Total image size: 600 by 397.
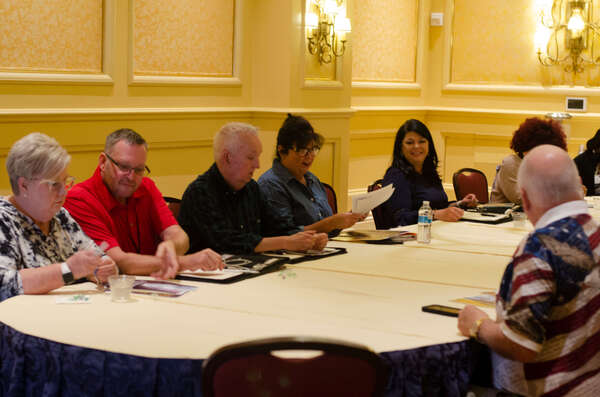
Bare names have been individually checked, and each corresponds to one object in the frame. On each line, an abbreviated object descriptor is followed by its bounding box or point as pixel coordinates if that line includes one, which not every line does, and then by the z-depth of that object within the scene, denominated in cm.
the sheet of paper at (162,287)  285
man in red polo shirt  321
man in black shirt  371
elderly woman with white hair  276
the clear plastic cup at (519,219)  466
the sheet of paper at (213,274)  312
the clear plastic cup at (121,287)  272
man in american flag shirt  219
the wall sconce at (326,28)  718
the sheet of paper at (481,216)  486
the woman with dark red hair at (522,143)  566
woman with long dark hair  497
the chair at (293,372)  179
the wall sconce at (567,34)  845
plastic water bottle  405
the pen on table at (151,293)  282
